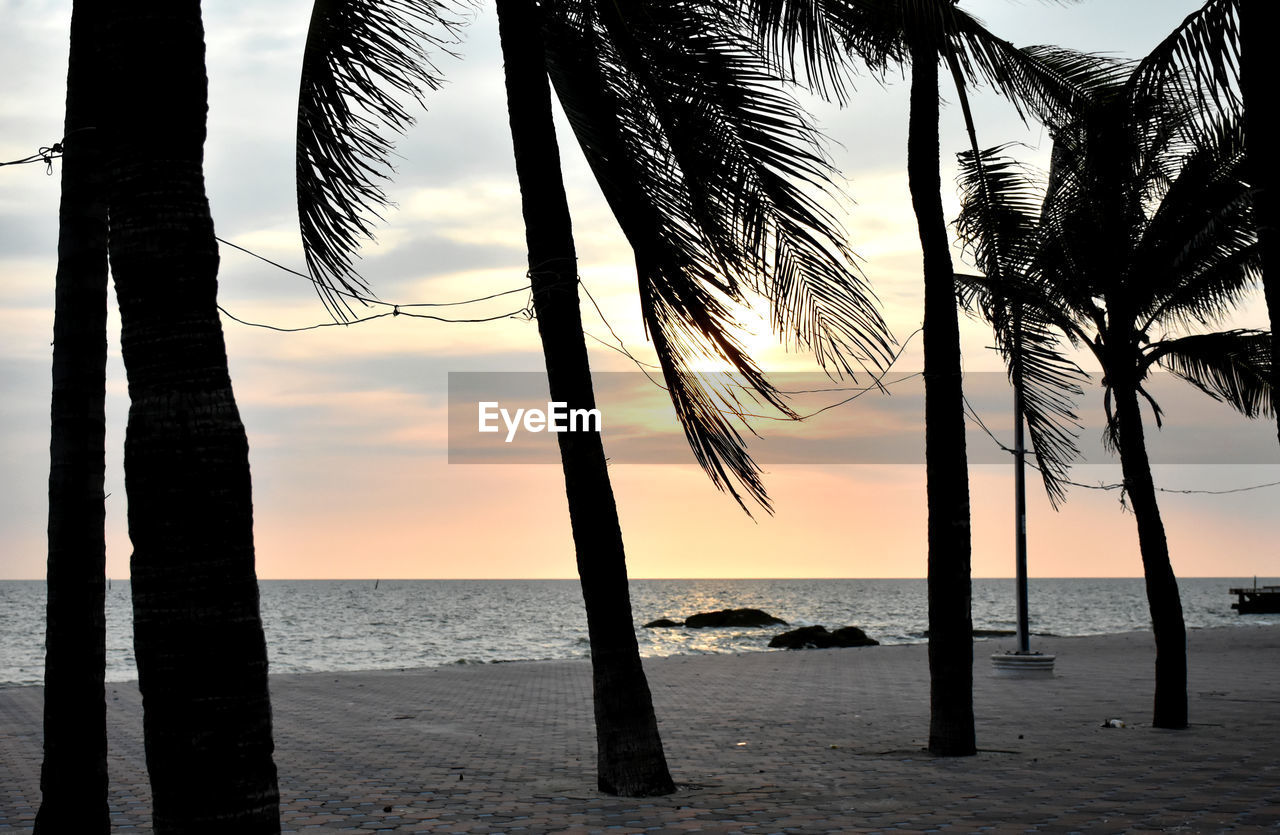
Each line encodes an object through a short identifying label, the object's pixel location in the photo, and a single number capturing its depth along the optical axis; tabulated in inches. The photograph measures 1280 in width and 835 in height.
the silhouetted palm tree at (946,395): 384.2
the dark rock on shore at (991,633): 1724.9
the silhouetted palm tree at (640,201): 281.0
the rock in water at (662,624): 2472.3
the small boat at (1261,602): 2664.9
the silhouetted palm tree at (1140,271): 470.9
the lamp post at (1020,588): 779.4
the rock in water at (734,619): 2423.7
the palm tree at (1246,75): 219.8
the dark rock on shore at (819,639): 1454.2
